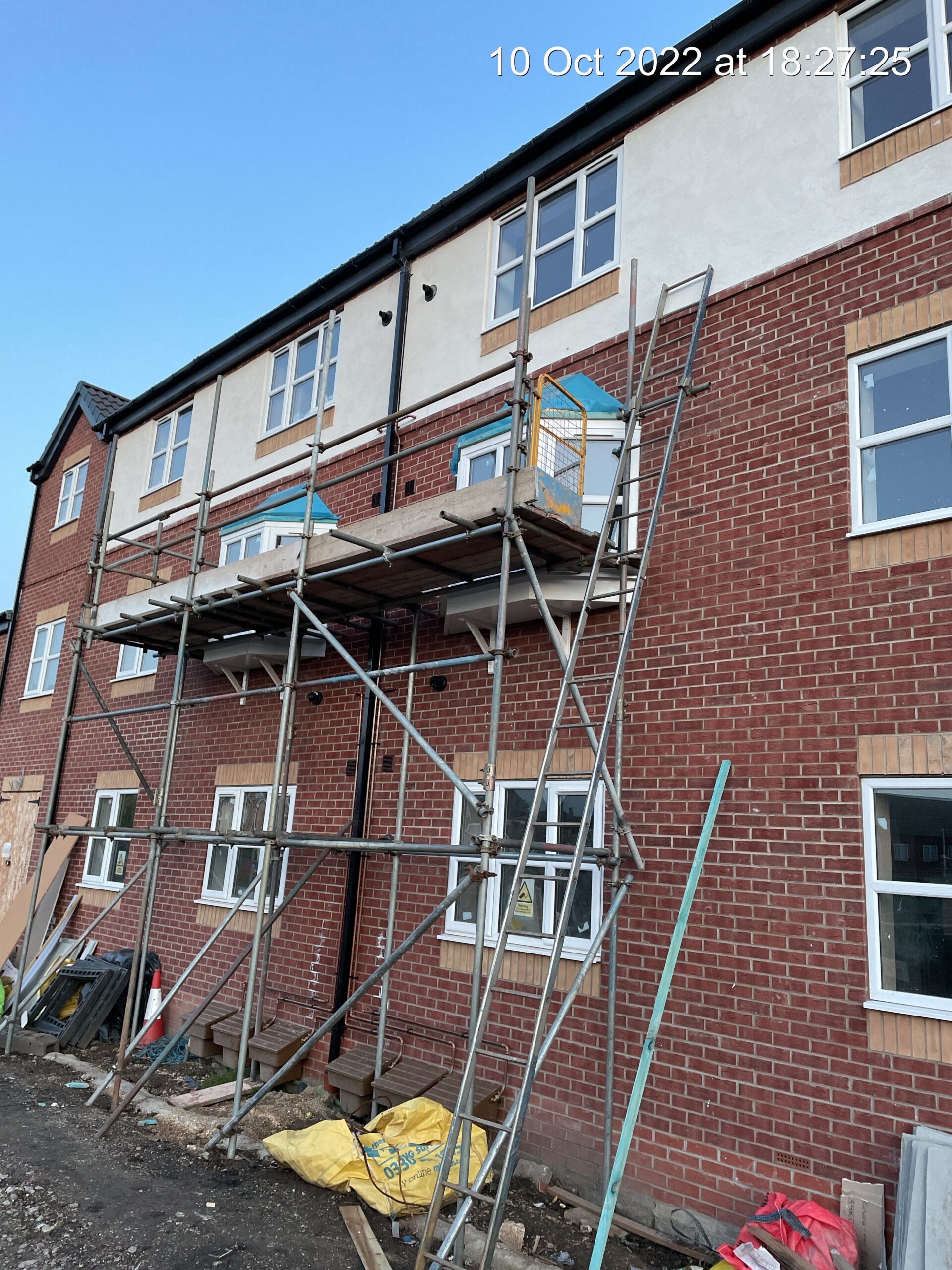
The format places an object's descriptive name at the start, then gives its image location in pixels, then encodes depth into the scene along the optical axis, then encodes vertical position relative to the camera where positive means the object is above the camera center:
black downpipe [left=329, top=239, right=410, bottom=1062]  8.48 +0.50
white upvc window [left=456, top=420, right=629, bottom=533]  7.74 +3.32
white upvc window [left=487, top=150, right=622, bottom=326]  8.57 +5.93
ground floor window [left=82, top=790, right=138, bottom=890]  12.41 -0.17
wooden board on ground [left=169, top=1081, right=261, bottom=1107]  8.07 -2.23
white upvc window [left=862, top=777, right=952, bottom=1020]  5.28 -0.03
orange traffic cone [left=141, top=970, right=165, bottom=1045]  9.99 -1.82
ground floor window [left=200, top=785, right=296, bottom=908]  10.30 -0.09
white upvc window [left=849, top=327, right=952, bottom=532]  5.94 +2.95
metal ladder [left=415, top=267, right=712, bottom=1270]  4.88 +1.43
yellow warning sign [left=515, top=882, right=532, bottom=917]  7.40 -0.32
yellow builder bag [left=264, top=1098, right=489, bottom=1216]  6.02 -2.04
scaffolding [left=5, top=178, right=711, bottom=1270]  6.00 +2.27
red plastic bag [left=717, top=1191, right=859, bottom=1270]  4.90 -1.87
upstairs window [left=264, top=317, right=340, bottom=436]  11.65 +5.88
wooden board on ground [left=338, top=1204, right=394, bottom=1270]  5.37 -2.32
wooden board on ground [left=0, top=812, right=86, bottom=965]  12.60 -0.95
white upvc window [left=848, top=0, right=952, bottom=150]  6.60 +5.96
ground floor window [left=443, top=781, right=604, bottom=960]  6.97 -0.11
